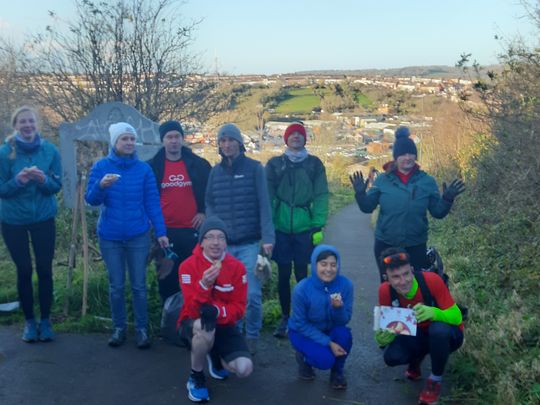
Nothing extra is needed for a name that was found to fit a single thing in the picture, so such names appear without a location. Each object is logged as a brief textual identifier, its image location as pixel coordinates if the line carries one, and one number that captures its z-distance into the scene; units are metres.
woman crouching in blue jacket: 4.52
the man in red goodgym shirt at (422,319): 4.26
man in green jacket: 5.45
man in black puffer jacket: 5.15
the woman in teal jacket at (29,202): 5.12
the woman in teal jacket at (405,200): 5.01
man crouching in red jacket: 4.30
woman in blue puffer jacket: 5.07
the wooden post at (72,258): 6.04
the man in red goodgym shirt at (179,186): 5.41
